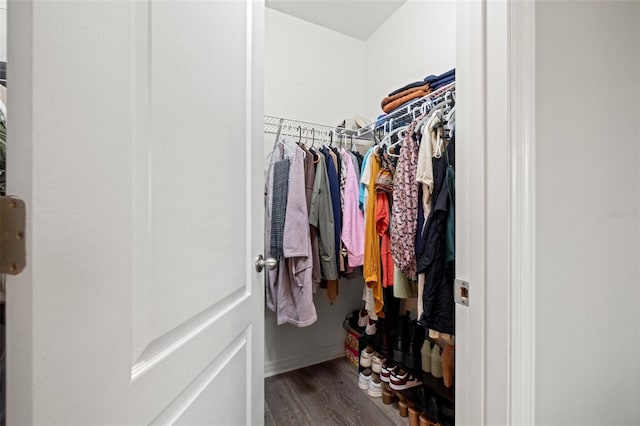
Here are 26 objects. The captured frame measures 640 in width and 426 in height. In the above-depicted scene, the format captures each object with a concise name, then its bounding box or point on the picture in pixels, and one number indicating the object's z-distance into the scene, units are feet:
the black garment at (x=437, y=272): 3.28
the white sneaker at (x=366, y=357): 5.72
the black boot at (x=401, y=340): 4.94
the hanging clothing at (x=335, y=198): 5.17
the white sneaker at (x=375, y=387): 5.34
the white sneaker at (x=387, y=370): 5.10
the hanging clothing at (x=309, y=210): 5.01
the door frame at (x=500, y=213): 1.94
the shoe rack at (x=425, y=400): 4.02
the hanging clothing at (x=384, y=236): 4.55
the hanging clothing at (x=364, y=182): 4.95
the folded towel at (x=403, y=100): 4.57
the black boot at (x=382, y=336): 5.44
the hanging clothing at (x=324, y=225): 4.96
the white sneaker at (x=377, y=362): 5.42
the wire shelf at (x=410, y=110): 4.18
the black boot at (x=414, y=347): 4.75
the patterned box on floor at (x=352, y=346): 6.38
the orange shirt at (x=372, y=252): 4.59
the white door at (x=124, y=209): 0.85
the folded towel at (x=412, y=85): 4.65
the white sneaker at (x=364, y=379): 5.57
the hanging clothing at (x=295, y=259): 4.64
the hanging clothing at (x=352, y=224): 5.04
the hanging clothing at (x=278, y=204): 4.82
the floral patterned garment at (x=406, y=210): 3.82
